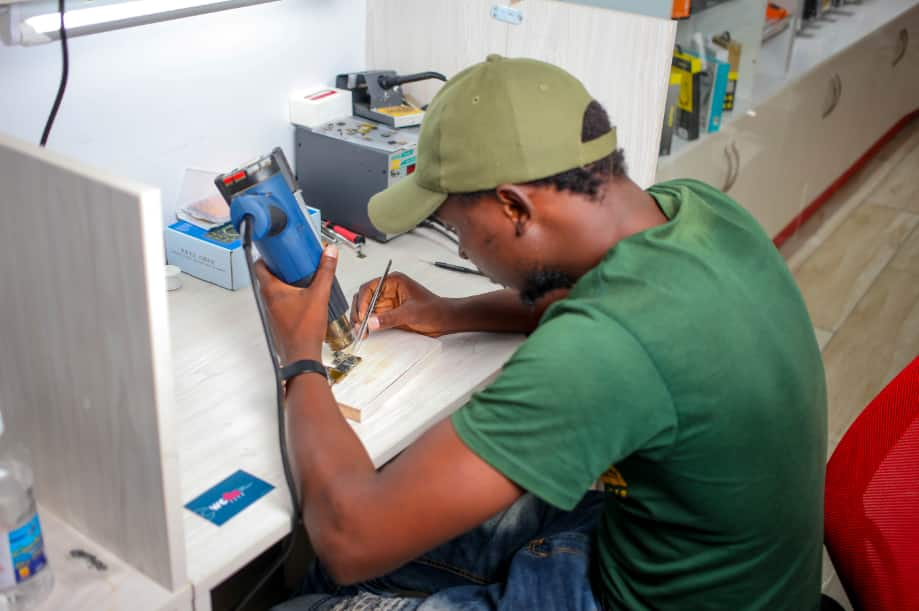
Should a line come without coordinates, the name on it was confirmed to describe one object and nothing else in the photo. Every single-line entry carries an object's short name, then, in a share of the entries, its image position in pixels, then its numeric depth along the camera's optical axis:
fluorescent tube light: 1.35
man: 0.91
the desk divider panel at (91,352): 0.77
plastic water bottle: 0.89
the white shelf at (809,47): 2.82
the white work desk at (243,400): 1.04
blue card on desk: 1.06
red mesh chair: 1.13
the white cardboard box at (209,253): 1.55
